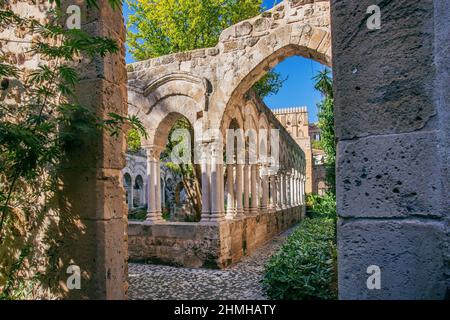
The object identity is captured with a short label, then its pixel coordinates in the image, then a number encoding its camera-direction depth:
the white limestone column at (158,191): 7.07
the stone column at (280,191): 12.31
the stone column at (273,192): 11.16
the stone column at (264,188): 9.74
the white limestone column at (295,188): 15.67
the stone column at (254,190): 8.74
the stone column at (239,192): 7.72
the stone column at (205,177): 6.59
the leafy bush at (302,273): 3.97
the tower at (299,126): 24.77
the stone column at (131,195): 17.68
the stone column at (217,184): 6.48
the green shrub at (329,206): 7.68
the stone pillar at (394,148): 1.29
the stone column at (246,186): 8.44
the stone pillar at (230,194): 7.52
